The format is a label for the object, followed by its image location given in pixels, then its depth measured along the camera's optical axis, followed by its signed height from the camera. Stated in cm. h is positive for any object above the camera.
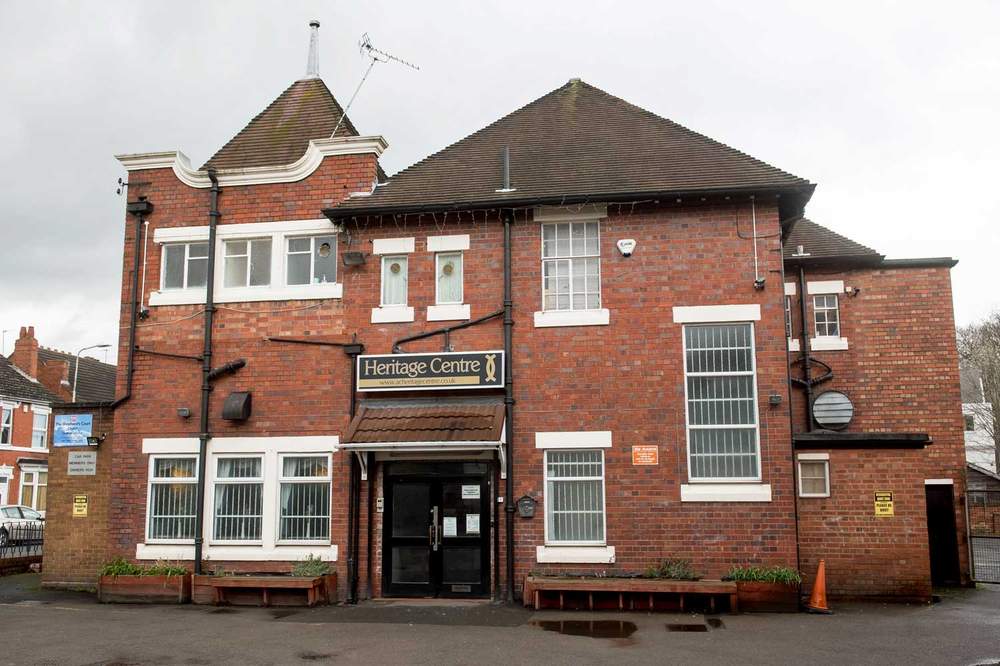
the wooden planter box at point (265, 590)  1380 -186
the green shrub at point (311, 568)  1431 -153
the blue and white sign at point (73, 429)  1666 +85
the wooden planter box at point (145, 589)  1441 -190
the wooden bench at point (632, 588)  1279 -169
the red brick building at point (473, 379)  1403 +159
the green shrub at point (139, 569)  1466 -160
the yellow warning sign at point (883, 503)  1416 -48
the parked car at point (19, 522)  2643 -157
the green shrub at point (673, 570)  1344 -148
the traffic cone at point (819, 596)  1282 -180
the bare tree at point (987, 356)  4153 +566
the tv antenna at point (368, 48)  1694 +819
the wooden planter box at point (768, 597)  1289 -181
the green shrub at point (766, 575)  1311 -152
